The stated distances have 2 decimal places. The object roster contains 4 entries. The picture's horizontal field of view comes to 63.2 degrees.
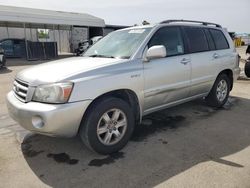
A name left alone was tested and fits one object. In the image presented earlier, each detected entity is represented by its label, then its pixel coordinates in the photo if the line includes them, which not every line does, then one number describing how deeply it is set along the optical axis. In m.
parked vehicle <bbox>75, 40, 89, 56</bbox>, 17.87
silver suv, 2.51
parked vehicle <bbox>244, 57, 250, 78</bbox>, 7.34
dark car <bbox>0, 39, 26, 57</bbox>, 16.19
